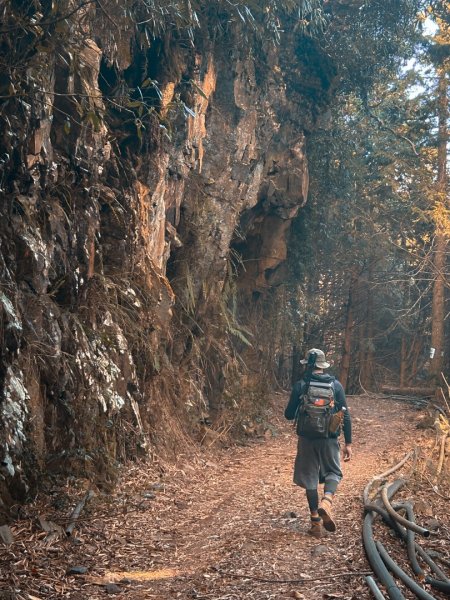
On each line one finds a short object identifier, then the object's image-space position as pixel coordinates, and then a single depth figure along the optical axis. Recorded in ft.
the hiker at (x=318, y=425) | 23.56
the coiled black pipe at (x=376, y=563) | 15.65
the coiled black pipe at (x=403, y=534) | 17.62
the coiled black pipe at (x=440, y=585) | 16.19
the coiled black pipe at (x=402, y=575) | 15.48
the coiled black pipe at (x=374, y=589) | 15.40
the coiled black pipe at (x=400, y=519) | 18.88
